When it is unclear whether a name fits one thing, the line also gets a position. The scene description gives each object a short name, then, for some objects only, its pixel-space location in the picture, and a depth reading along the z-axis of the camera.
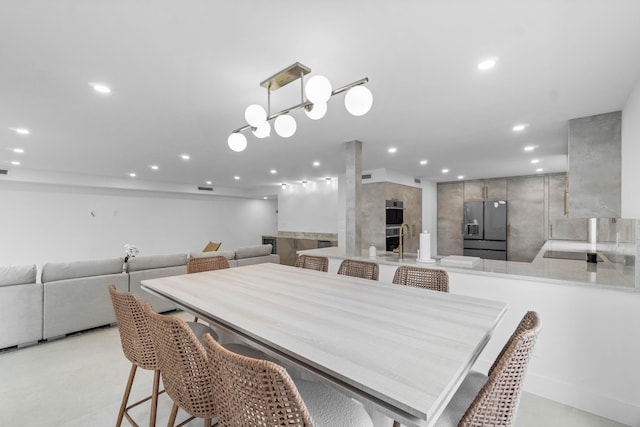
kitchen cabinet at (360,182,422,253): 5.82
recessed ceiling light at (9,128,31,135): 3.40
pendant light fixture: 1.46
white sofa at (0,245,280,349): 2.99
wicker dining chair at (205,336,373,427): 0.75
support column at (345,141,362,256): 3.77
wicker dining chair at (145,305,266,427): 1.14
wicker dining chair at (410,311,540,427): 0.92
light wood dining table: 0.82
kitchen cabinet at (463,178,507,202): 6.86
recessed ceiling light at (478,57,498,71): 1.84
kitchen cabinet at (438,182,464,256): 7.54
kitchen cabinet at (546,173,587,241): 5.92
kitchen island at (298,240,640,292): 2.16
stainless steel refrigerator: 6.77
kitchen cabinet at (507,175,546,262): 6.38
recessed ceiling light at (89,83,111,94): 2.24
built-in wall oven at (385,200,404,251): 5.89
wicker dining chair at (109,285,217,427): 1.53
